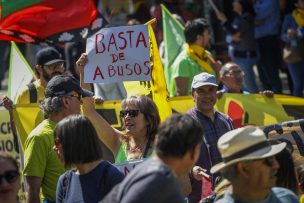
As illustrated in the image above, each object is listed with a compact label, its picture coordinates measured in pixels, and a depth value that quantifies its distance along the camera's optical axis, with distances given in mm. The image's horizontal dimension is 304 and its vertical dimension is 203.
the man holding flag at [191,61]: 18355
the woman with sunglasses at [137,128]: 12340
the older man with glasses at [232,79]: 17534
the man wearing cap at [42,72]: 16067
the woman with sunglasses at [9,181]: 9056
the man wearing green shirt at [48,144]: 11667
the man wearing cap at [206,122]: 13093
